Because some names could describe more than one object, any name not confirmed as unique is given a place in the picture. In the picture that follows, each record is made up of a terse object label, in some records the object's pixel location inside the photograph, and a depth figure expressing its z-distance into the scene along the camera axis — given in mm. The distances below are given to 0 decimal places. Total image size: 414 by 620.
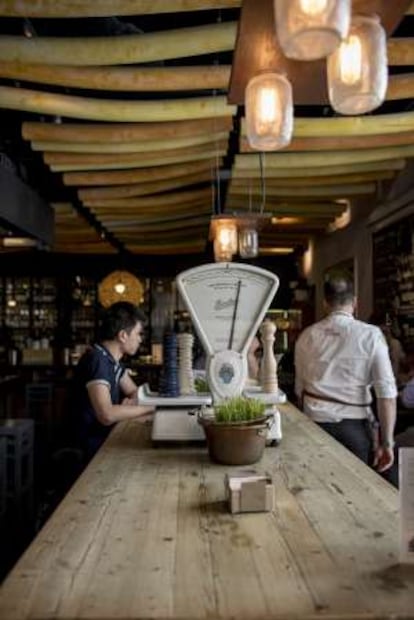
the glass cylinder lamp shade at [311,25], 1399
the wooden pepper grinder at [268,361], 2680
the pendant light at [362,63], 1756
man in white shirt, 3594
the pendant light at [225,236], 5793
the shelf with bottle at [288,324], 11609
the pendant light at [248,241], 5934
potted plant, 2121
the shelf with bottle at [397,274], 6516
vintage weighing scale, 2523
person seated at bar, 3232
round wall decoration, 11711
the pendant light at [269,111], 2123
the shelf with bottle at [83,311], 13523
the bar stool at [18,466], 4289
